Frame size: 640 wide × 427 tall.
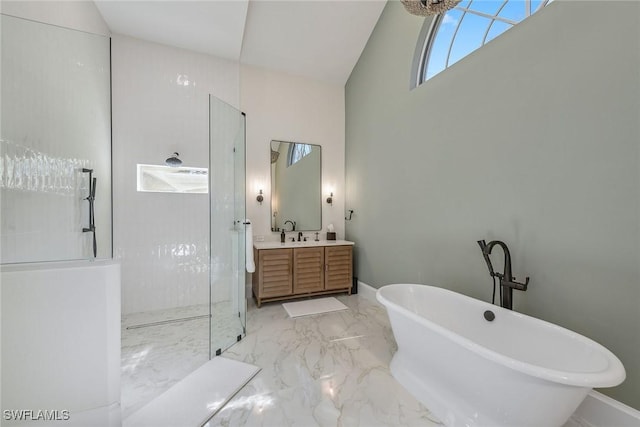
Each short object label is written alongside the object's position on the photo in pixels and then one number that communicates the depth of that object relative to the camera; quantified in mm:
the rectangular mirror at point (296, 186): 3791
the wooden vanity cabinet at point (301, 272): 3244
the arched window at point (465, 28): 2010
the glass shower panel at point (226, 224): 2213
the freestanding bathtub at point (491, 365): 1166
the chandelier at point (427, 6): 1572
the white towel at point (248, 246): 2592
